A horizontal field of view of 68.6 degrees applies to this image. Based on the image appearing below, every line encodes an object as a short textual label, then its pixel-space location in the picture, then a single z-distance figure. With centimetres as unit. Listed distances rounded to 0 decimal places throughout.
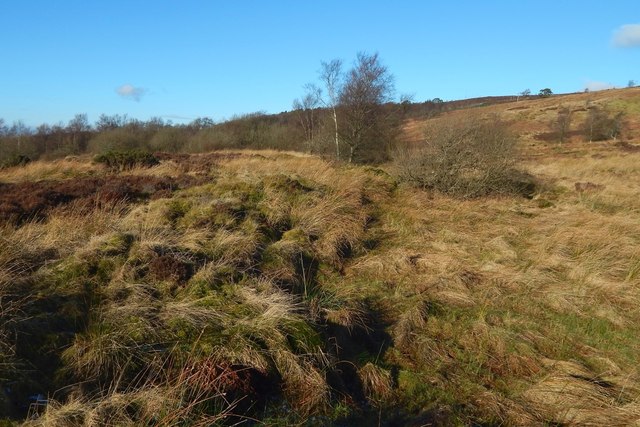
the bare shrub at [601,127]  3759
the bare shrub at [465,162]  1077
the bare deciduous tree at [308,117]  3273
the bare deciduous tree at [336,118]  2506
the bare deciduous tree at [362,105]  2481
